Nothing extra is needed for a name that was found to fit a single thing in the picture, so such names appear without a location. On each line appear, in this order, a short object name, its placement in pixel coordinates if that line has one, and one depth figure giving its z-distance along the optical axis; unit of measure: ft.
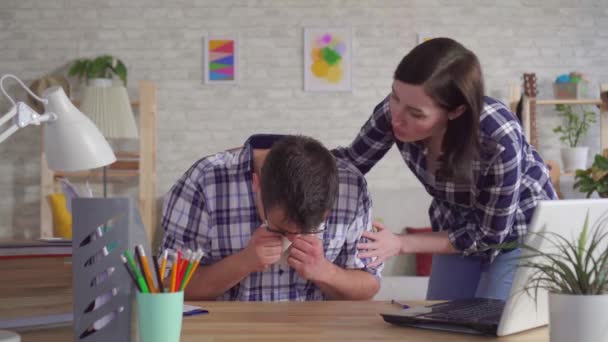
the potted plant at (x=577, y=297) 7.68
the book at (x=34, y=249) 9.52
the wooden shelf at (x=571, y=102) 25.58
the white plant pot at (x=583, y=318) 7.67
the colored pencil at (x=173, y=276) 7.76
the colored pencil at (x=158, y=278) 7.71
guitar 25.63
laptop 8.47
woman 12.41
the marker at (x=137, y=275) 7.47
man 12.02
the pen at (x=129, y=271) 7.41
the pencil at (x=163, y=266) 7.89
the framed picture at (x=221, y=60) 26.55
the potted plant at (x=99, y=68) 25.78
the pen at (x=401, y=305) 11.25
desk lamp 7.89
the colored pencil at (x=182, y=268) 7.82
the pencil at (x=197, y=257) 7.81
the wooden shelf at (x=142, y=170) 25.68
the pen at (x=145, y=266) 7.52
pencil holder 7.57
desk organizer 7.58
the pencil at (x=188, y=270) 7.75
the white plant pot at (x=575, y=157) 25.46
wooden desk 9.13
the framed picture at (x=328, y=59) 26.46
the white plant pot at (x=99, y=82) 25.48
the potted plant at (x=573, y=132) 25.51
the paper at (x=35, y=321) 9.24
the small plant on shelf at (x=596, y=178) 19.89
